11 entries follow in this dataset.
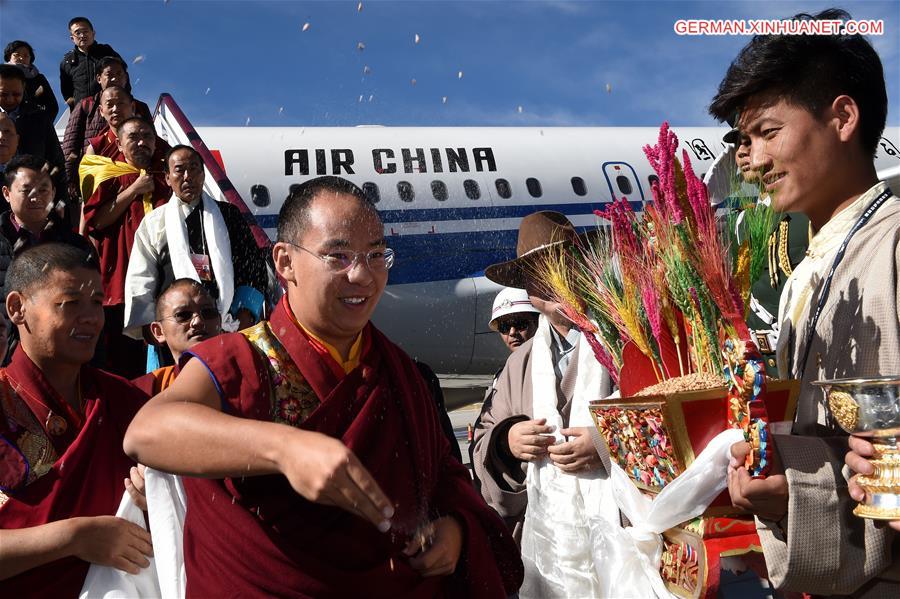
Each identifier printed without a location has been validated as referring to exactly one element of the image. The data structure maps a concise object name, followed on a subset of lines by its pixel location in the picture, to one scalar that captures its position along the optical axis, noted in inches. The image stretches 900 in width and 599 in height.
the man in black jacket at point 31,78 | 278.1
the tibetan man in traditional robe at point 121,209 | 225.8
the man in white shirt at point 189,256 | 203.0
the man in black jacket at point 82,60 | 303.7
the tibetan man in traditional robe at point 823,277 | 74.4
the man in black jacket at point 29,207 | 192.9
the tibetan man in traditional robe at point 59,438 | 97.8
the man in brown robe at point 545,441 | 131.2
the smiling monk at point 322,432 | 75.0
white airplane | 484.4
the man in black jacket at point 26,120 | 237.9
